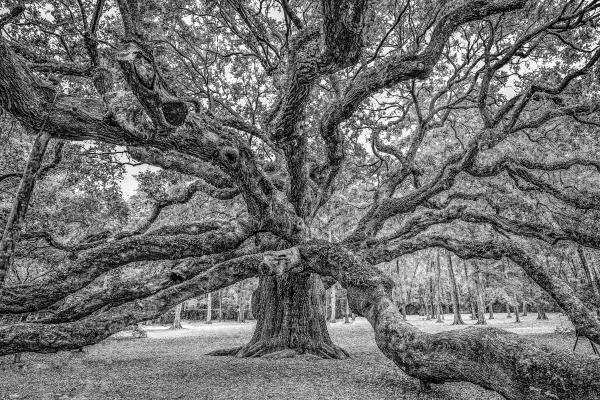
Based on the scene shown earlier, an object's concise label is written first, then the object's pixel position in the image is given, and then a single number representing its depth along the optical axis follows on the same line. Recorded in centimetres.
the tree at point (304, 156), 413
